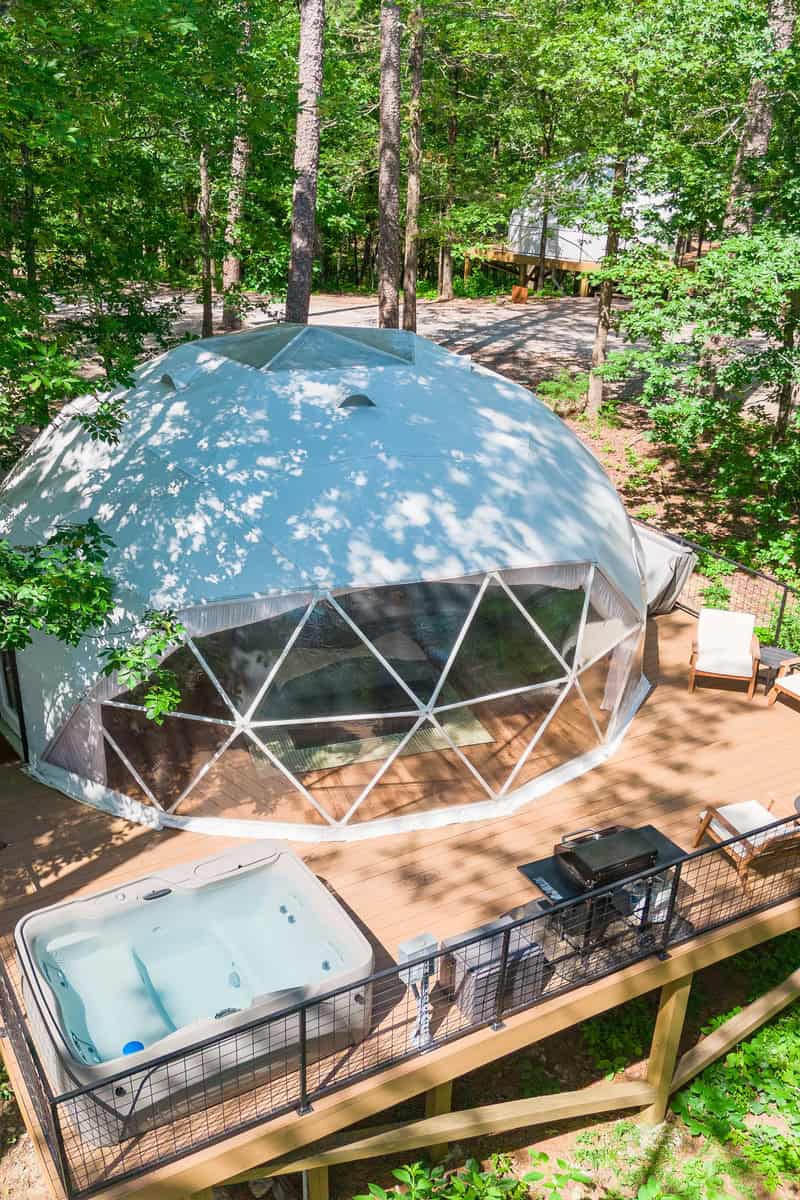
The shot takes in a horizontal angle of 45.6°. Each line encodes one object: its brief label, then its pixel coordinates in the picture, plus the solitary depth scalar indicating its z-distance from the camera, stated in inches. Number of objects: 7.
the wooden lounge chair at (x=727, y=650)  439.2
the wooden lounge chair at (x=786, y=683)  430.6
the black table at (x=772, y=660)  450.6
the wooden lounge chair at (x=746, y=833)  321.7
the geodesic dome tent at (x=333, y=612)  331.9
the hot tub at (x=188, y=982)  233.9
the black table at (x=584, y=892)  292.5
